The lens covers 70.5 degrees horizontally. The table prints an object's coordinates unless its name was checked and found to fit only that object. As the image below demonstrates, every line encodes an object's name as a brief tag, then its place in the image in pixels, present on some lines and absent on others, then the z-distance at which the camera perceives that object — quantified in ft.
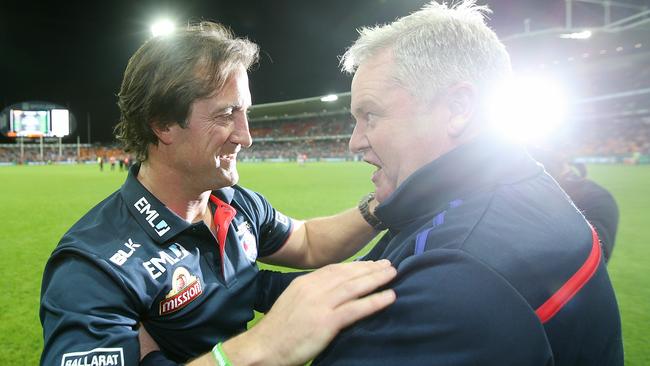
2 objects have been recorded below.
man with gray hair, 3.21
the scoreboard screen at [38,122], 219.82
